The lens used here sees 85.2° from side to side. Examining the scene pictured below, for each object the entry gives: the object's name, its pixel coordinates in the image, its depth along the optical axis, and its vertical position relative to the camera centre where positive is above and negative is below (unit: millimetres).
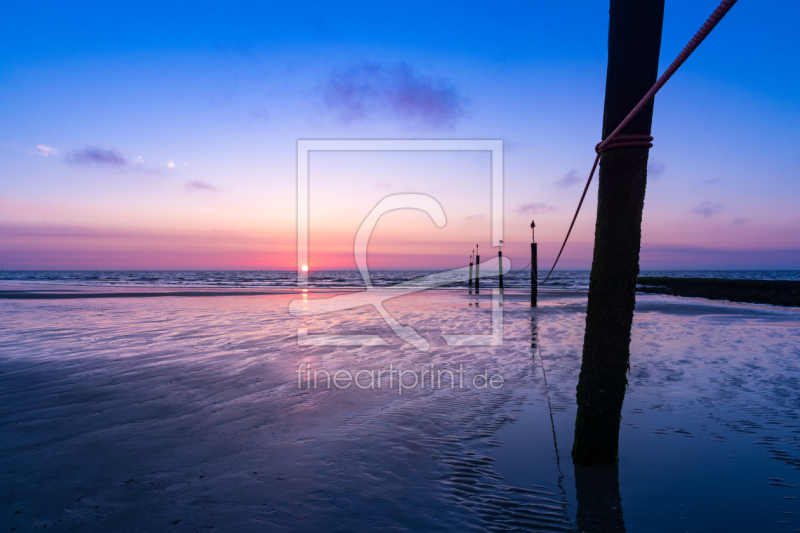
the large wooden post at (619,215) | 3281 +425
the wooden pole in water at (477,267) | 32675 +153
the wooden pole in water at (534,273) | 19938 -189
